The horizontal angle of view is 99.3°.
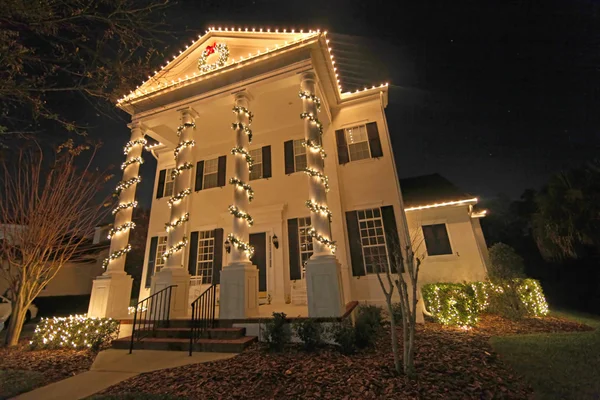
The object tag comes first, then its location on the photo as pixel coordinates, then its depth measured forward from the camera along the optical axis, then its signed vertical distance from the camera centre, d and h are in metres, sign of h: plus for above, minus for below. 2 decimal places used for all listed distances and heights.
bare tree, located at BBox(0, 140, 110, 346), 6.62 +2.44
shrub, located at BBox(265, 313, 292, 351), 4.92 -0.76
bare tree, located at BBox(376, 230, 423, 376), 3.57 -0.63
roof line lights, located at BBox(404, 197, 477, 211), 9.25 +2.72
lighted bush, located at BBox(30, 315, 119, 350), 5.91 -0.61
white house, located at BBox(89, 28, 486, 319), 6.80 +3.52
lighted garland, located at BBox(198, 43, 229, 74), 8.51 +7.70
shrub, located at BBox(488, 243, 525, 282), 8.10 +0.38
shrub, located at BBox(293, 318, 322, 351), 4.87 -0.78
